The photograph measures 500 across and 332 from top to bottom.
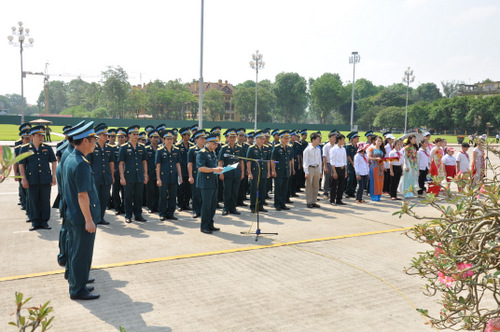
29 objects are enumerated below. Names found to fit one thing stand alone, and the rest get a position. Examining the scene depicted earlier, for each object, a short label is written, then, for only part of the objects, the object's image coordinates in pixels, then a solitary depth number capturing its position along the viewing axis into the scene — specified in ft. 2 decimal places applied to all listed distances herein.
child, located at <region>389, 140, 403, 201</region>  39.70
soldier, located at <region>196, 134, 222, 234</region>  25.08
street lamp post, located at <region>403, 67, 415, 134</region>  177.88
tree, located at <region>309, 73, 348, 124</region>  359.50
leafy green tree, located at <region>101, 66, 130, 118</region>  271.08
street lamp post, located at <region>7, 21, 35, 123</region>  103.64
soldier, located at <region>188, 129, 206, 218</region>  27.40
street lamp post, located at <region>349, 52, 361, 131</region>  158.10
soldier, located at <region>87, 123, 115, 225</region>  27.48
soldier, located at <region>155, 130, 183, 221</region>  29.07
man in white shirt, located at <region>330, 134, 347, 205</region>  35.24
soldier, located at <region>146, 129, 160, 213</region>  31.89
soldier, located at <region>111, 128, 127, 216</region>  31.04
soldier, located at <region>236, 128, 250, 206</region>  35.58
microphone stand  23.94
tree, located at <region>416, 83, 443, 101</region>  456.00
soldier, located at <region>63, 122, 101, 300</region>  15.02
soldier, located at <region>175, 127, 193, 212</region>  33.30
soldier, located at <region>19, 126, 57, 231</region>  25.23
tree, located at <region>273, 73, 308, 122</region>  356.18
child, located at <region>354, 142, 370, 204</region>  37.24
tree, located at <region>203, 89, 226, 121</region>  291.79
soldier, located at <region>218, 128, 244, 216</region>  31.42
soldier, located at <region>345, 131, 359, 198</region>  40.50
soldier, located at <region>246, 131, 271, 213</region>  32.90
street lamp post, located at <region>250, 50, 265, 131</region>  146.92
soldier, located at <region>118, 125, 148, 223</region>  28.30
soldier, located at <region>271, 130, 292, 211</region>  33.35
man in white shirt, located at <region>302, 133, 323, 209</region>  34.14
